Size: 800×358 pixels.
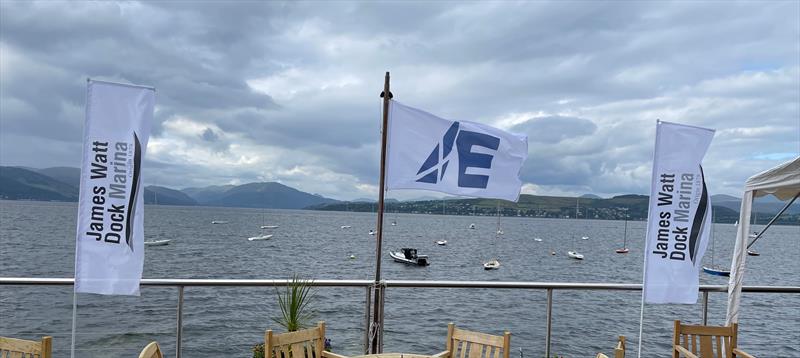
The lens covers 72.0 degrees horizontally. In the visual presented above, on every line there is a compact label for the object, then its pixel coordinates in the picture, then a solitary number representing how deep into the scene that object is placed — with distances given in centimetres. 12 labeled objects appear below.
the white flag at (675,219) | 533
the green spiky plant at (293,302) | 495
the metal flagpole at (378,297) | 473
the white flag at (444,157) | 481
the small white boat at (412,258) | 4556
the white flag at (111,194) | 423
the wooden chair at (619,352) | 312
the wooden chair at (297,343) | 385
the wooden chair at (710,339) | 513
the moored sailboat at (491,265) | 4351
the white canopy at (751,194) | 521
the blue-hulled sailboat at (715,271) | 4395
